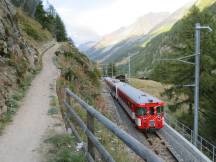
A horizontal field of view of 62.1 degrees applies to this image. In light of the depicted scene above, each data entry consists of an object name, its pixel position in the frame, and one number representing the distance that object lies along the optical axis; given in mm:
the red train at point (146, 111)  12469
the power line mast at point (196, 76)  8950
